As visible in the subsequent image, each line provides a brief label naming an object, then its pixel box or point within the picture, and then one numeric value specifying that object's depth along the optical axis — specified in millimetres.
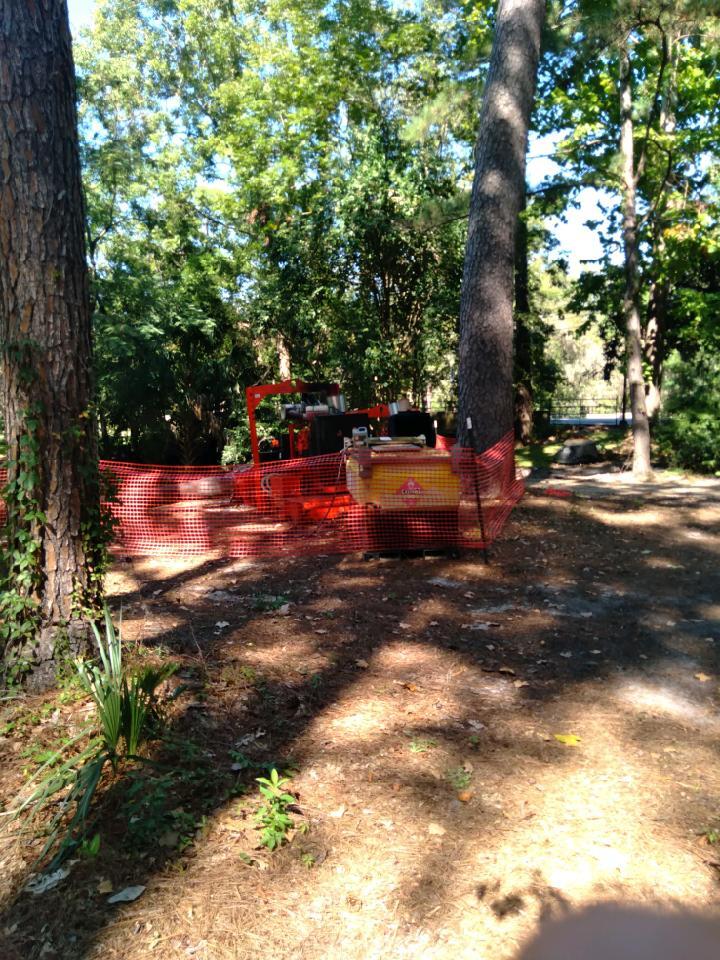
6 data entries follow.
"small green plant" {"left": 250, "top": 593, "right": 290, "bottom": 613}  6043
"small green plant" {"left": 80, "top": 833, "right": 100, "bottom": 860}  2730
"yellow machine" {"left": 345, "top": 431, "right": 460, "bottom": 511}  7625
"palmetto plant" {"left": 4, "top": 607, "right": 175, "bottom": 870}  2863
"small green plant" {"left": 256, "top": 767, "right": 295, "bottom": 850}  2904
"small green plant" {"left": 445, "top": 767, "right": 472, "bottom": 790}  3389
